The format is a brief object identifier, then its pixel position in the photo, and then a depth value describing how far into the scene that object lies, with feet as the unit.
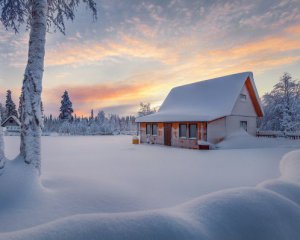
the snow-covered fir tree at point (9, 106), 167.63
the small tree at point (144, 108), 173.68
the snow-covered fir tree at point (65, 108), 172.65
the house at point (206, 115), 54.80
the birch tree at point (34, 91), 14.93
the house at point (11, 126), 140.52
